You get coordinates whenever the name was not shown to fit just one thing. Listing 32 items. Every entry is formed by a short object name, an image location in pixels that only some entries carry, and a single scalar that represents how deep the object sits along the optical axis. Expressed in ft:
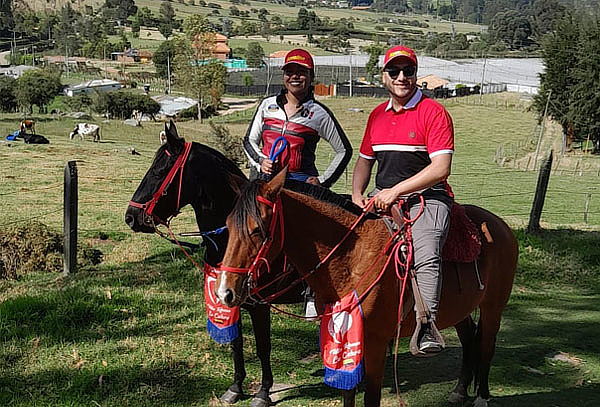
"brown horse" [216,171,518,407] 10.62
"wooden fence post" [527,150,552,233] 35.58
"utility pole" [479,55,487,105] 207.29
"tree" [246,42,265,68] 326.65
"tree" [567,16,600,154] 122.42
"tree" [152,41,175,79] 280.92
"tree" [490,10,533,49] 403.75
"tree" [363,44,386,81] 279.90
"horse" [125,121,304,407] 15.02
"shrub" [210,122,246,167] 83.82
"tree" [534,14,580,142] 129.80
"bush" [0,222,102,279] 27.96
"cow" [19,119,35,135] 92.55
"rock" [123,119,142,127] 135.93
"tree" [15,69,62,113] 170.19
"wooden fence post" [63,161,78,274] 25.23
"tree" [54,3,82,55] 367.04
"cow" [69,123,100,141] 99.86
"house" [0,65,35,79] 240.49
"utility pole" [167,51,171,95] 243.81
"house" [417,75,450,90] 232.12
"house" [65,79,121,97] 213.05
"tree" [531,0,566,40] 343.65
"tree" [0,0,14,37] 413.65
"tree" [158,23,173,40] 425.61
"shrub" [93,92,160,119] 163.73
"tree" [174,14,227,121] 172.55
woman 16.20
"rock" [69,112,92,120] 141.28
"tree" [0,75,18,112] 167.18
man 12.59
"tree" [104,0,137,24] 497.05
